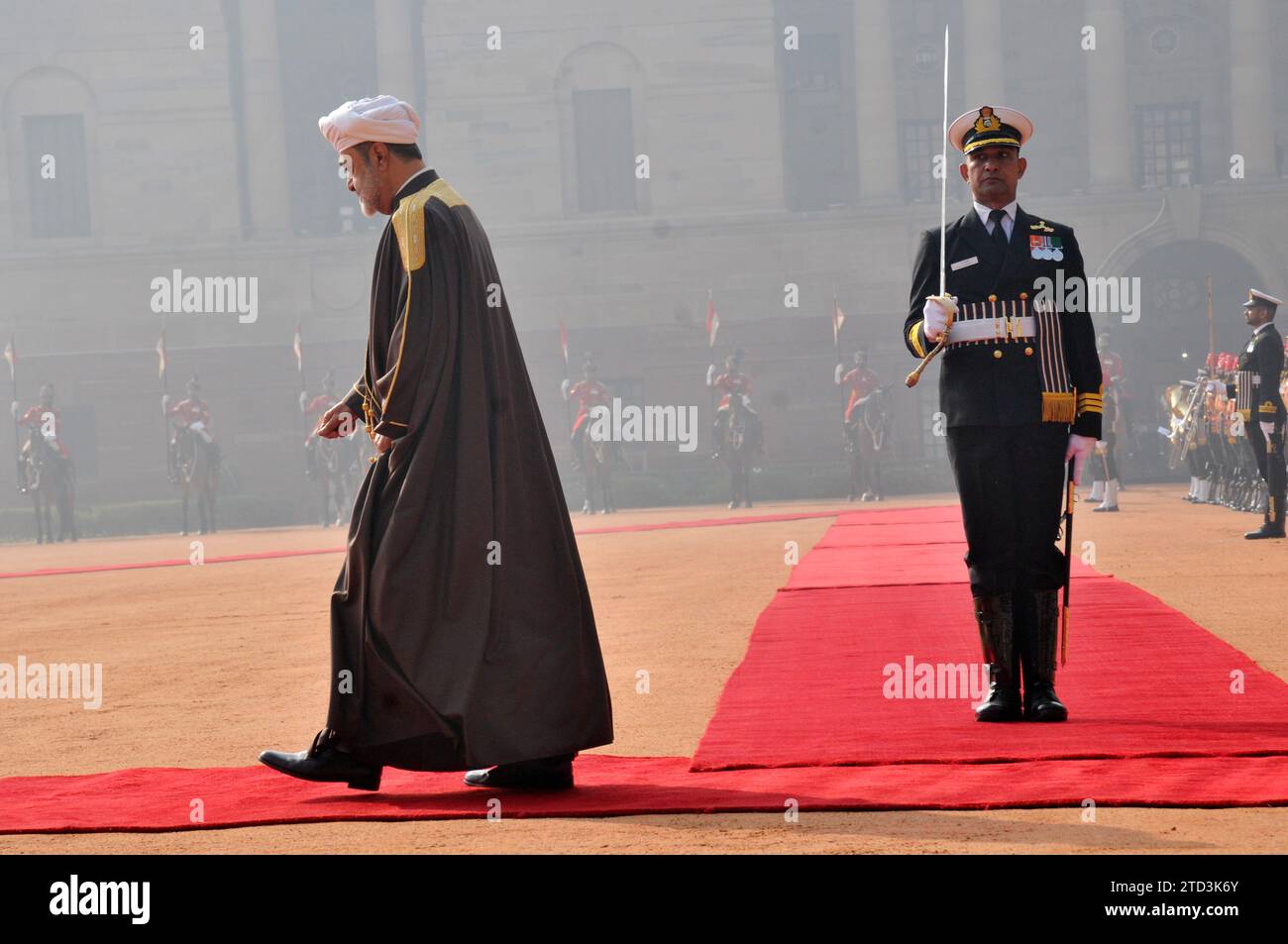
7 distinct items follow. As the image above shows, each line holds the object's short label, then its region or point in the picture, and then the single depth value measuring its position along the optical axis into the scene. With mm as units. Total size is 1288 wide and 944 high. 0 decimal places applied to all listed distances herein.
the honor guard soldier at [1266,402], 15109
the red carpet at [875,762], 4766
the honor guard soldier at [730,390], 29016
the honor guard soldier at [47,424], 29234
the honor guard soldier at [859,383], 28766
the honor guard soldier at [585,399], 29156
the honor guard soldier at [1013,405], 6145
